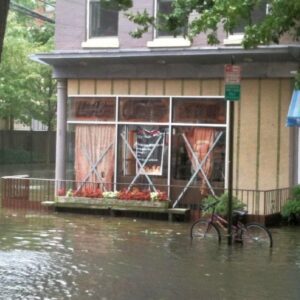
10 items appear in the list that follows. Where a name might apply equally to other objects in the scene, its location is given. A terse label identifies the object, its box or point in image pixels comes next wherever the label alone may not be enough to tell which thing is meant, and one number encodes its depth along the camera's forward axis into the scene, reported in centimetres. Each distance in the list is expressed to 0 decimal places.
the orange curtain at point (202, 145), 1761
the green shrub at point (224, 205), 1502
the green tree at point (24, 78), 3303
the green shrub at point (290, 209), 1572
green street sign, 1240
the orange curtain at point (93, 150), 1869
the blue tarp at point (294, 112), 1527
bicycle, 1252
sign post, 1239
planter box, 1684
